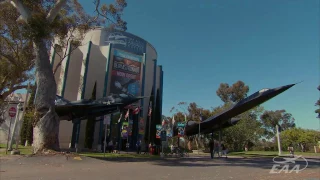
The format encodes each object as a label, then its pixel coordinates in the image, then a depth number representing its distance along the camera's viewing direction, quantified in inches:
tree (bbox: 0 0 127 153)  570.3
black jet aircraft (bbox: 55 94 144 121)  747.4
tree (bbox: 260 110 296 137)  2624.8
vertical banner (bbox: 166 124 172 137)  868.4
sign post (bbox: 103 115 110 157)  677.3
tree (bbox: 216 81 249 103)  2277.3
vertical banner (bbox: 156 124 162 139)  820.6
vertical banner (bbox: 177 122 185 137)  811.7
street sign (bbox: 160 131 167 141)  812.6
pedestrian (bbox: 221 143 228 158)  880.4
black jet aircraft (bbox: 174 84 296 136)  828.4
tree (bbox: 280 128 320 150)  1979.6
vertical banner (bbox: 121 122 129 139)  953.2
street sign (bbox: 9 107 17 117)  575.1
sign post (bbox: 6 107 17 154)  575.1
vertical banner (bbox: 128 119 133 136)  1155.2
